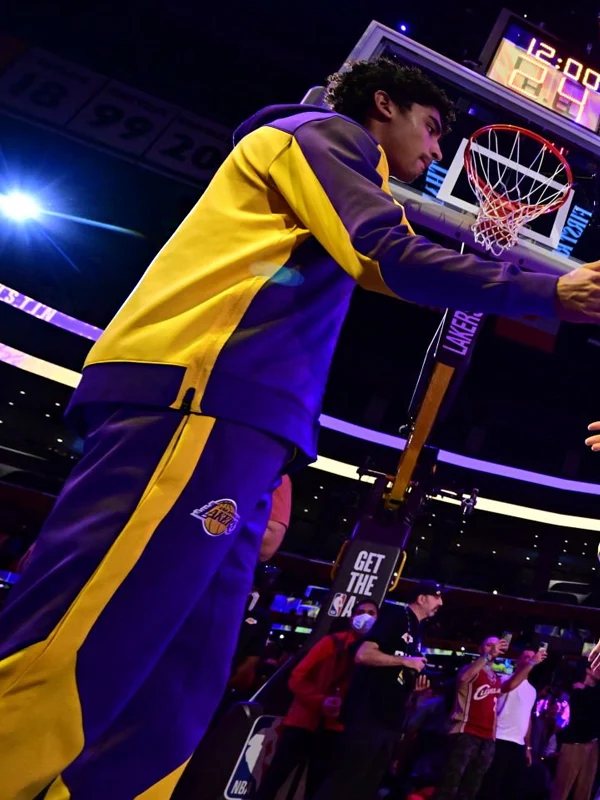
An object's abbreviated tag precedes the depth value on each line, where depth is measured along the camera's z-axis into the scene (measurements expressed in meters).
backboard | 4.14
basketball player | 0.84
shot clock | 4.57
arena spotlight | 10.40
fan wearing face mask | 4.11
